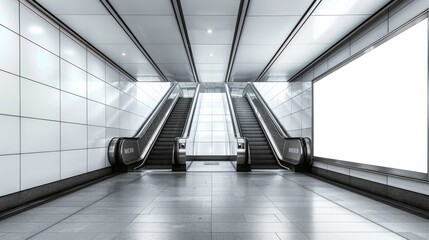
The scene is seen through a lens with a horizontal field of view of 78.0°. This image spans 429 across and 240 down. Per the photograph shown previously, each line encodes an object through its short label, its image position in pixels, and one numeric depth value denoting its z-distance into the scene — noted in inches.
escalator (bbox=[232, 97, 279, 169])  347.3
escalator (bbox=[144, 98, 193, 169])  351.3
